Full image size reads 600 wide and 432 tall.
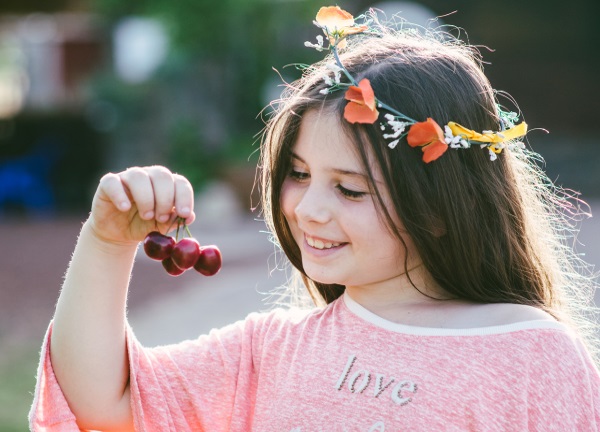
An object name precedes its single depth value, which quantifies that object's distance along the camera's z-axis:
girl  1.11
